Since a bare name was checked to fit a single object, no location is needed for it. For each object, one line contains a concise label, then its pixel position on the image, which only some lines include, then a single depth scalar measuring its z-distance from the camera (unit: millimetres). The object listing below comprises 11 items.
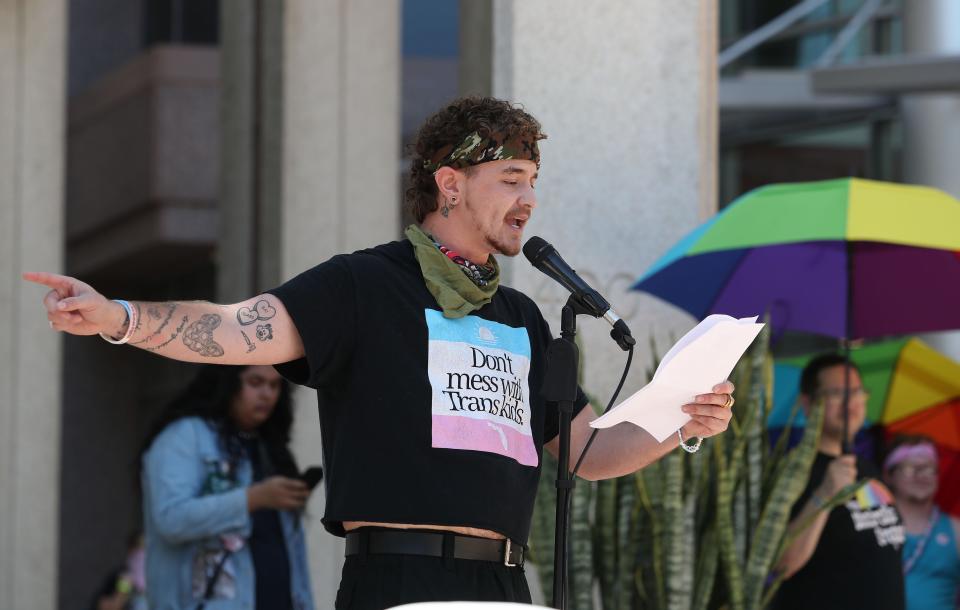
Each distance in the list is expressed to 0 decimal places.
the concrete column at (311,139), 15075
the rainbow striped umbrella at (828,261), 10611
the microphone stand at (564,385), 6522
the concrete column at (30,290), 14490
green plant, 10291
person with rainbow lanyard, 10664
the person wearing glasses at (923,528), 12641
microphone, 6553
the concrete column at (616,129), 11828
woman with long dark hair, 10192
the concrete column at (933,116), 20917
